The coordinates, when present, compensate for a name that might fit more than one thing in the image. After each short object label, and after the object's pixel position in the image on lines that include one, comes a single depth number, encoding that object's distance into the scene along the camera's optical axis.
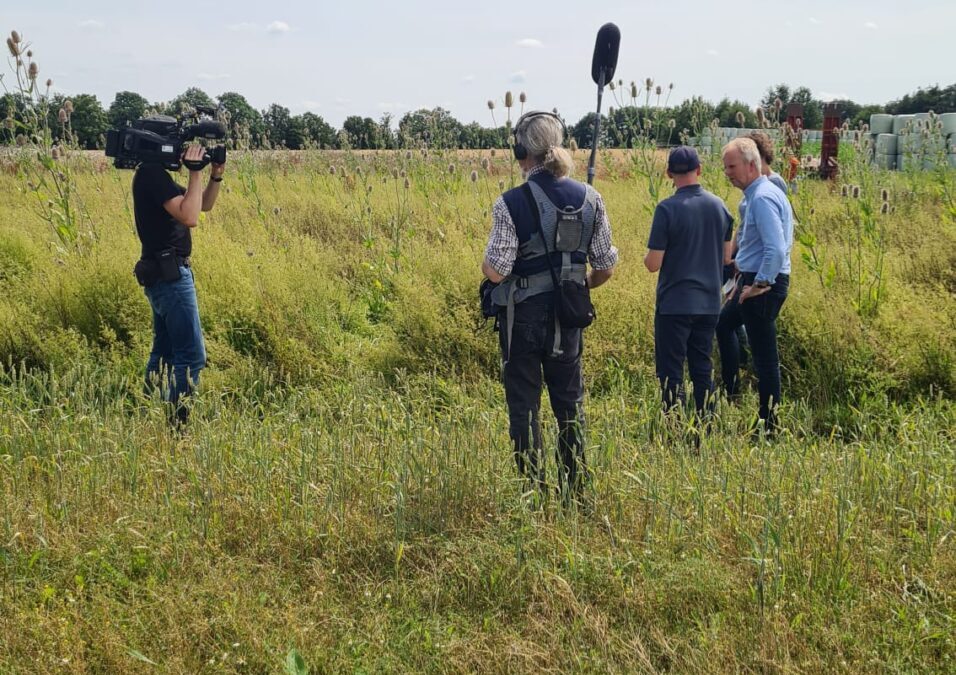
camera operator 4.67
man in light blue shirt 5.03
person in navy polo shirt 4.81
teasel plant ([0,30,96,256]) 7.14
